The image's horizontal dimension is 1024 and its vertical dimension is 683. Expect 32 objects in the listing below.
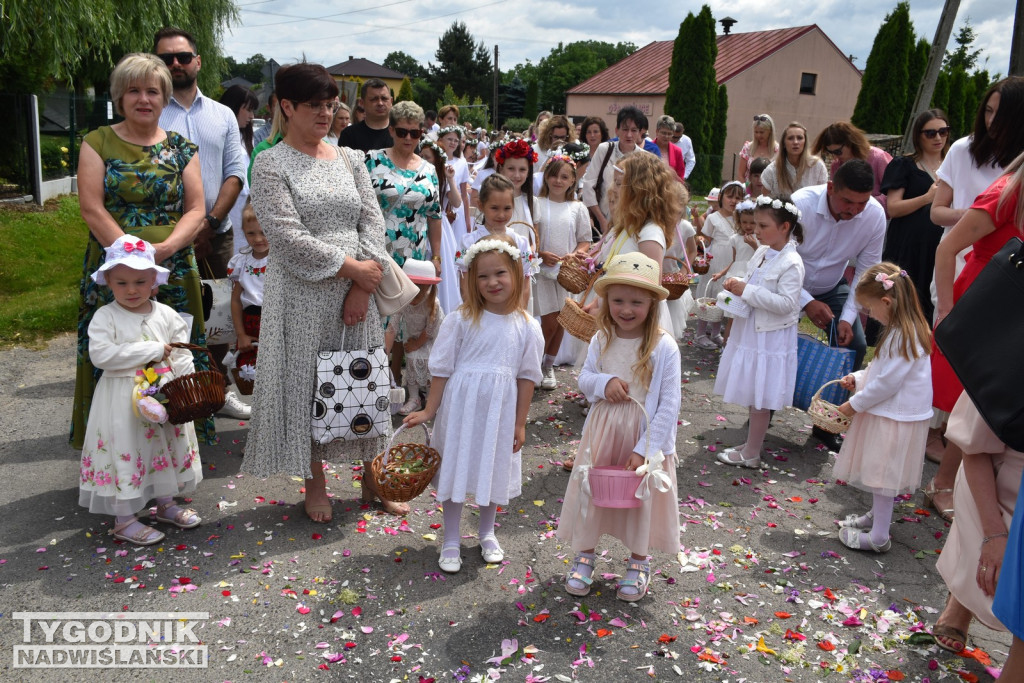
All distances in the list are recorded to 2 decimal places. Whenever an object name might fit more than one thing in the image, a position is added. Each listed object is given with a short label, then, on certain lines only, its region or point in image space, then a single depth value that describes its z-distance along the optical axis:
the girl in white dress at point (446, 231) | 6.39
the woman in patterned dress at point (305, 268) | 3.92
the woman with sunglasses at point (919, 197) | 6.41
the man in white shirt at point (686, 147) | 12.54
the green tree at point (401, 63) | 110.24
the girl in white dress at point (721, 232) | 8.50
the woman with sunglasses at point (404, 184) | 5.36
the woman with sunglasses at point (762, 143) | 9.49
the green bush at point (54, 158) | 16.05
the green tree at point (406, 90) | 47.78
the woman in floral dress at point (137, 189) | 4.17
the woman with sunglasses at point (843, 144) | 6.56
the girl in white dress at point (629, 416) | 3.63
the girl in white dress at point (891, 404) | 4.23
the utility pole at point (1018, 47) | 9.70
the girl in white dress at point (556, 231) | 6.59
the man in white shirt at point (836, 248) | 5.69
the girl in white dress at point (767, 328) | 5.28
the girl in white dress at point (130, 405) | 3.85
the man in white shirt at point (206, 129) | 5.23
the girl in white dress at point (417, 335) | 5.98
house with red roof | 39.38
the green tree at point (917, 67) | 30.36
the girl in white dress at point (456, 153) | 8.52
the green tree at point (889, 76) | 28.97
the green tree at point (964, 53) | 68.96
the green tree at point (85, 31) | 10.02
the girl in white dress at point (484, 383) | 3.83
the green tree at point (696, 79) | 31.42
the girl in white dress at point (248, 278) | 5.38
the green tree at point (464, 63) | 72.31
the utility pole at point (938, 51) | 11.74
